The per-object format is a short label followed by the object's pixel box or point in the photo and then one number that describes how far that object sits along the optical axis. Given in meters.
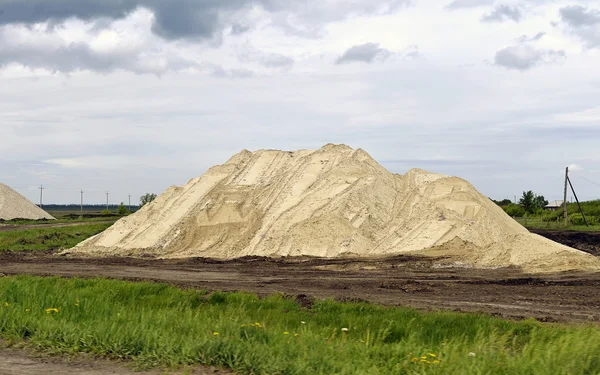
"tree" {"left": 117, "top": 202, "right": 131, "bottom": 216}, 73.00
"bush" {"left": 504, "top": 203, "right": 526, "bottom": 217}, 74.75
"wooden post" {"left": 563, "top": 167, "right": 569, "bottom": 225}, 59.12
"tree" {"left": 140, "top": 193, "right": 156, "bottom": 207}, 91.66
